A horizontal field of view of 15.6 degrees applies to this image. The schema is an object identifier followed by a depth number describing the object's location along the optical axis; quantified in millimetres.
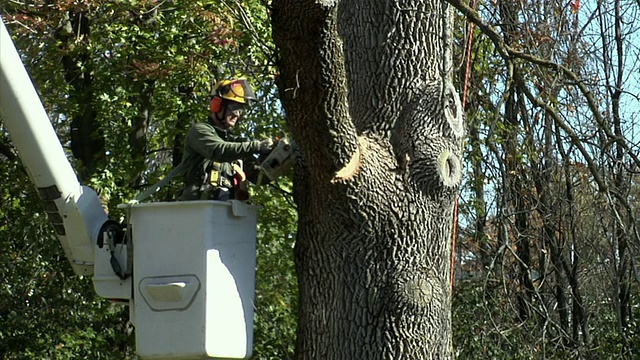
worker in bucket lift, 11659
